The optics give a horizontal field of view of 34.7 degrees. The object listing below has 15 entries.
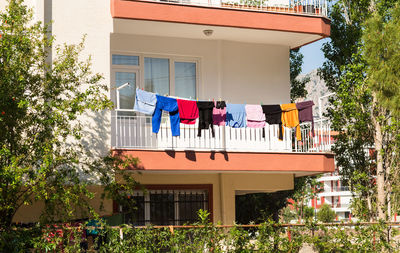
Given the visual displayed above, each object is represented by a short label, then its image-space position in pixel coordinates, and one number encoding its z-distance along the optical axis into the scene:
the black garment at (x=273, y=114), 16.43
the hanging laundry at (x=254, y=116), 16.25
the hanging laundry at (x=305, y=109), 16.53
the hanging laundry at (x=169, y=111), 15.35
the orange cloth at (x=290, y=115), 16.55
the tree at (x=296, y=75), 26.91
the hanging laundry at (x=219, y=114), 15.95
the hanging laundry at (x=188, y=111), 15.61
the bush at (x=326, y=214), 87.09
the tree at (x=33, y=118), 12.13
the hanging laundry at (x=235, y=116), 16.09
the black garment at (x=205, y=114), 15.81
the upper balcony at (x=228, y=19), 15.57
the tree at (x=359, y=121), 19.73
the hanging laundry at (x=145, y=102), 15.19
